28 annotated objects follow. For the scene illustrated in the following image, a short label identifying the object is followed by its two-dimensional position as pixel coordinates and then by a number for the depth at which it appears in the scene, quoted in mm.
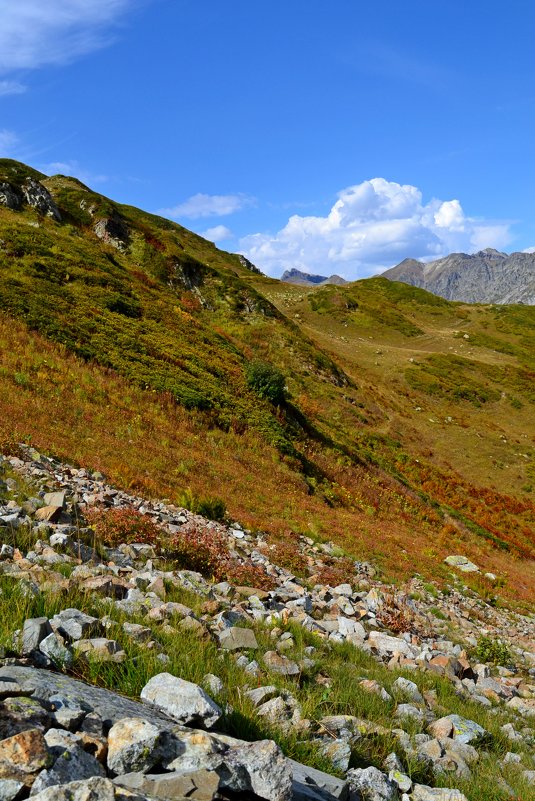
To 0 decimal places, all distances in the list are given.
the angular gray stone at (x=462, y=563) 20484
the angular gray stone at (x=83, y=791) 2359
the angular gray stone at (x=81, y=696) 3461
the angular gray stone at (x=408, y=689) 6780
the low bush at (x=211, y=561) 10047
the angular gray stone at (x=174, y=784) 2787
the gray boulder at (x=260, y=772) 3014
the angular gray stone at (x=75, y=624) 4898
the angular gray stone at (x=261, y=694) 4857
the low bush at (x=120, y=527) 9789
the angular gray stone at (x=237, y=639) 6375
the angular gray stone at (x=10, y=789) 2486
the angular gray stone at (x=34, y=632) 4402
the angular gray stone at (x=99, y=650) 4605
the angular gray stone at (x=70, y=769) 2568
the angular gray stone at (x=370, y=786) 4105
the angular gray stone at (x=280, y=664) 6094
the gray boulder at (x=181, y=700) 3850
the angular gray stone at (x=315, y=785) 3408
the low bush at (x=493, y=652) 11206
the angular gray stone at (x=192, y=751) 3100
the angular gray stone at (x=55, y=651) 4426
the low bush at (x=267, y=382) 29656
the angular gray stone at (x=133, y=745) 3018
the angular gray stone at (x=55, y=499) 9891
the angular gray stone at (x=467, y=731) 5852
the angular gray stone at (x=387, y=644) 9219
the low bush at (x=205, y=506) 14203
